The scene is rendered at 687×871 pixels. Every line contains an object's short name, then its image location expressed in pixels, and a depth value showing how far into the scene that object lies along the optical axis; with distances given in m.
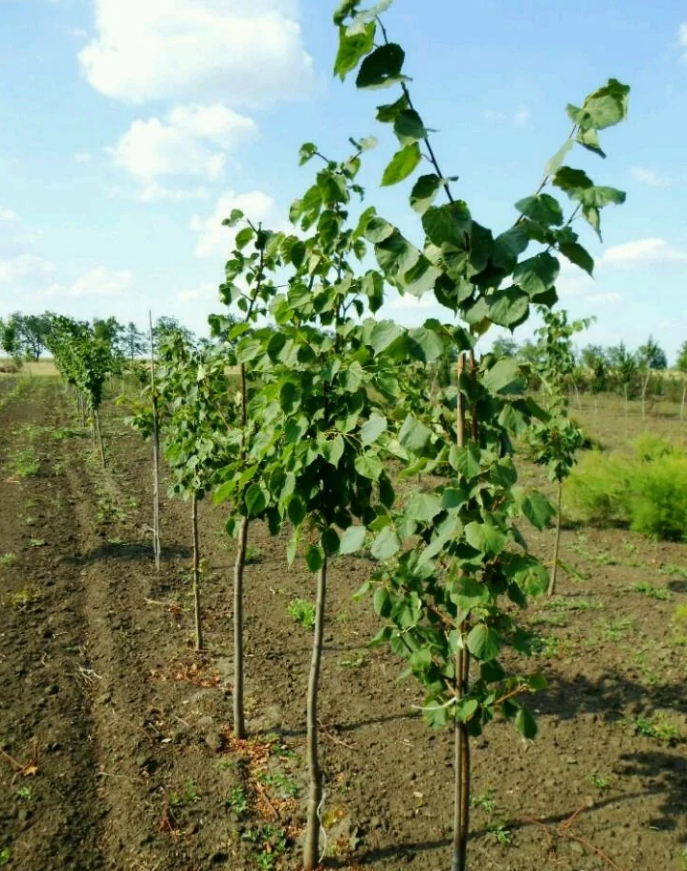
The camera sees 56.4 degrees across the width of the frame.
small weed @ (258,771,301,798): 3.81
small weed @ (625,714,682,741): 4.41
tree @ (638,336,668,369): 31.09
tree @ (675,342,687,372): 31.54
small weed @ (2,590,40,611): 6.35
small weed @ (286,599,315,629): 6.10
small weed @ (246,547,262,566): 7.92
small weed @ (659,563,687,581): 8.05
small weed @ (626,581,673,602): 7.19
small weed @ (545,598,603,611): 6.75
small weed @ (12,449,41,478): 12.35
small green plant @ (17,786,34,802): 3.72
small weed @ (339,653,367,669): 5.34
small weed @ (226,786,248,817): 3.63
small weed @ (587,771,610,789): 3.88
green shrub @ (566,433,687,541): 9.47
